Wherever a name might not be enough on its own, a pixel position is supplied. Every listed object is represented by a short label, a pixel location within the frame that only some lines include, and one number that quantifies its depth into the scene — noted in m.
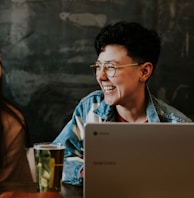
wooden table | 1.69
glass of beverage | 1.71
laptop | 1.57
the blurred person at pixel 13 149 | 2.23
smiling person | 2.31
